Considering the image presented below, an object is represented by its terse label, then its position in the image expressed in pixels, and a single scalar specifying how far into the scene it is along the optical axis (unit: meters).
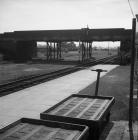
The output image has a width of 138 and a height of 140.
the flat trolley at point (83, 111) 5.99
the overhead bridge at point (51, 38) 41.28
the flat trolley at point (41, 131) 4.81
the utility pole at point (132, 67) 7.52
